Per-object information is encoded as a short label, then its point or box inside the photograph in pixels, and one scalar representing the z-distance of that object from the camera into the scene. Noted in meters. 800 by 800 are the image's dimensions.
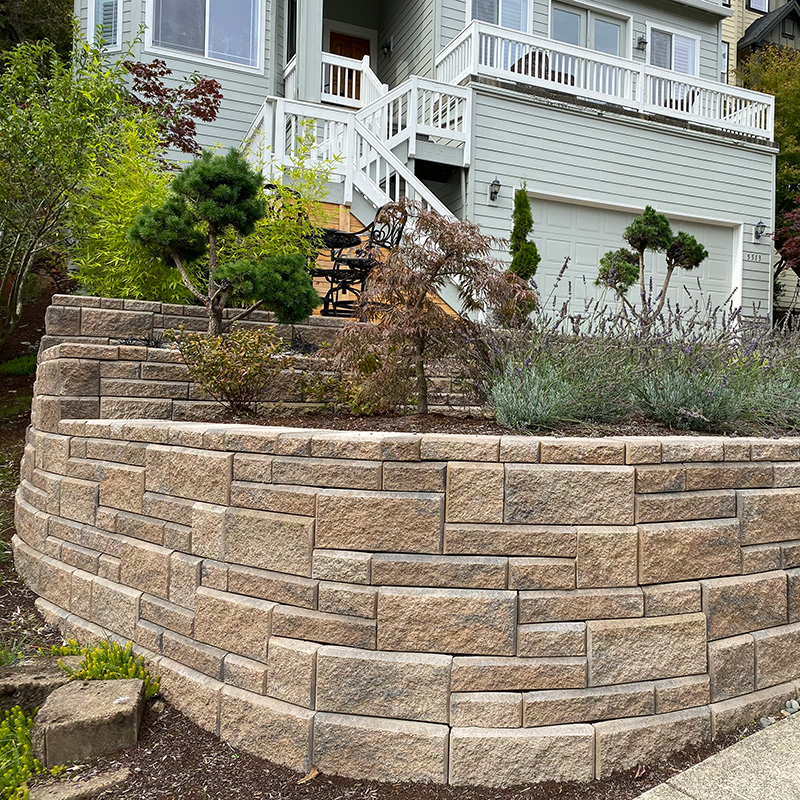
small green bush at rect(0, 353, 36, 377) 6.72
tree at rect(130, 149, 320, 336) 4.00
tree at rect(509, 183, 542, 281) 7.46
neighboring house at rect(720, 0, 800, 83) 15.09
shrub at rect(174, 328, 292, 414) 3.46
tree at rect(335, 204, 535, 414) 3.21
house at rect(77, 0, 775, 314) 7.95
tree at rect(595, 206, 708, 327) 6.39
